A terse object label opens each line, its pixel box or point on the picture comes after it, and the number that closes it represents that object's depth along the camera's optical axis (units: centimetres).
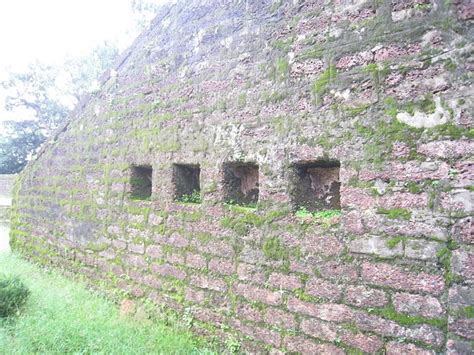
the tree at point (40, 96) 1928
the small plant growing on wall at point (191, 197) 402
